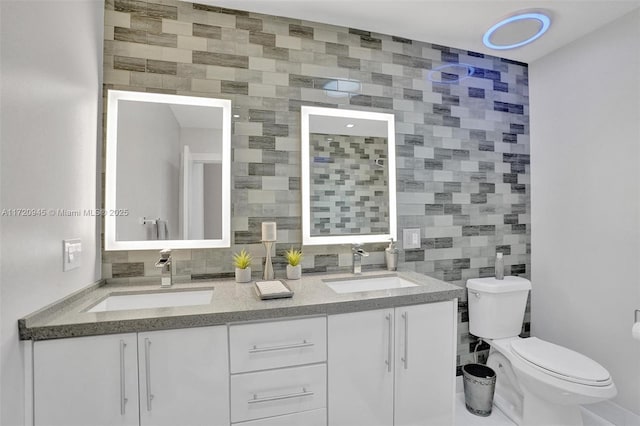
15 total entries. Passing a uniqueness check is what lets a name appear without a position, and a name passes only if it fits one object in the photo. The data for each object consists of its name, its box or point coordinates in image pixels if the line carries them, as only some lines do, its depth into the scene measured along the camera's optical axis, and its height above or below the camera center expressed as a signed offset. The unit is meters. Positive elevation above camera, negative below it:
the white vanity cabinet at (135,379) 1.03 -0.61
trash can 1.91 -1.17
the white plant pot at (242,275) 1.63 -0.34
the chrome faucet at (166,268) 1.54 -0.28
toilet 1.48 -0.84
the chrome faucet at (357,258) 1.85 -0.28
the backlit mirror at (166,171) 1.59 +0.24
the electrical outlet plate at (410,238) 2.04 -0.17
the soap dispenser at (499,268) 2.15 -0.40
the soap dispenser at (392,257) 1.94 -0.28
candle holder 1.68 -0.30
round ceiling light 1.79 +1.19
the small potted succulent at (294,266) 1.72 -0.30
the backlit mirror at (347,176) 1.87 +0.25
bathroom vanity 1.05 -0.59
